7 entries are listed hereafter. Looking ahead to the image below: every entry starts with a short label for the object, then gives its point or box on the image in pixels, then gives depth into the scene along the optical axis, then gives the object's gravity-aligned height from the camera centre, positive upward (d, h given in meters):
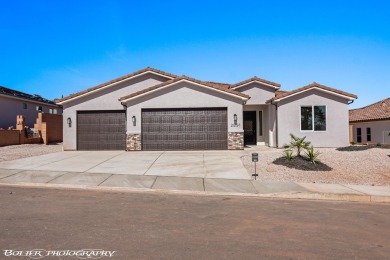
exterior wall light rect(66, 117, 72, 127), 19.75 +0.85
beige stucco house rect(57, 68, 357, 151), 18.55 +1.07
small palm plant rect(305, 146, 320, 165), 12.74 -1.08
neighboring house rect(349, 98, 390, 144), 29.30 +0.91
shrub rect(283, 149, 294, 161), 13.16 -1.06
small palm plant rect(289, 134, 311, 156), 13.28 -0.52
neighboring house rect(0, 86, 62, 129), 27.44 +2.88
